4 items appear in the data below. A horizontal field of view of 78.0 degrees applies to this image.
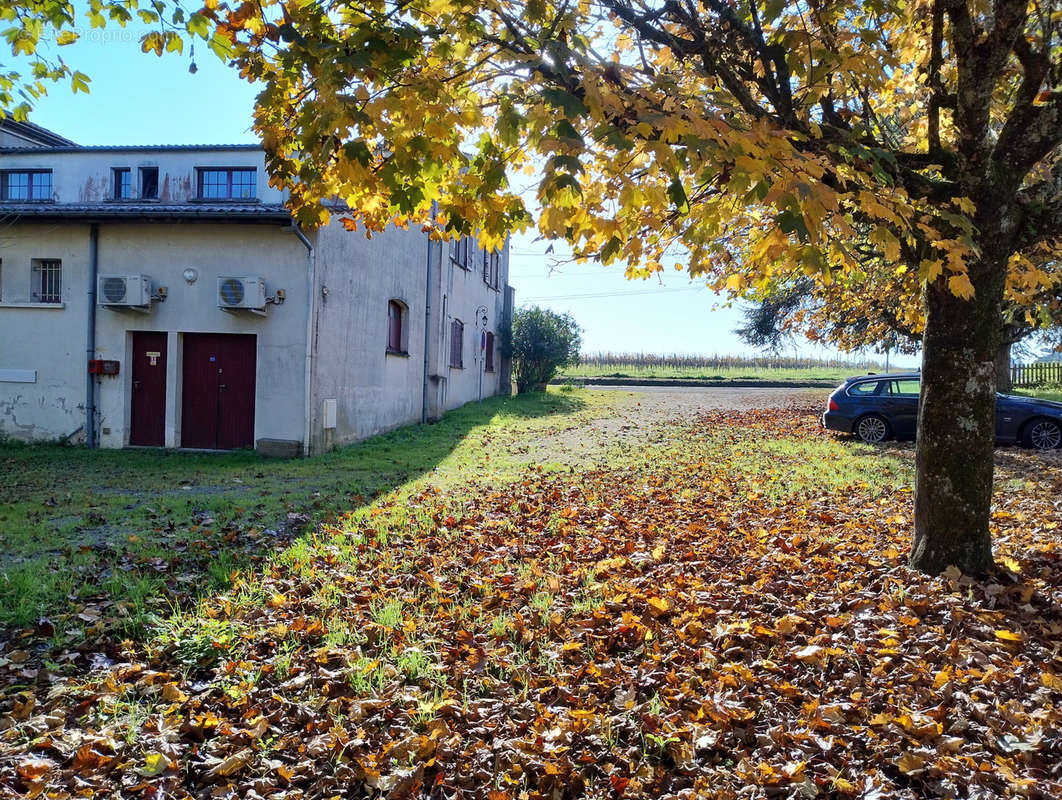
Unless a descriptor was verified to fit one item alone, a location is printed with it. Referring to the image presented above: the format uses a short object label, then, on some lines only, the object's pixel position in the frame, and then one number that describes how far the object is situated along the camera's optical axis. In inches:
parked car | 490.0
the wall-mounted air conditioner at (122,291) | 465.7
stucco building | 467.5
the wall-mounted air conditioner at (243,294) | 453.4
